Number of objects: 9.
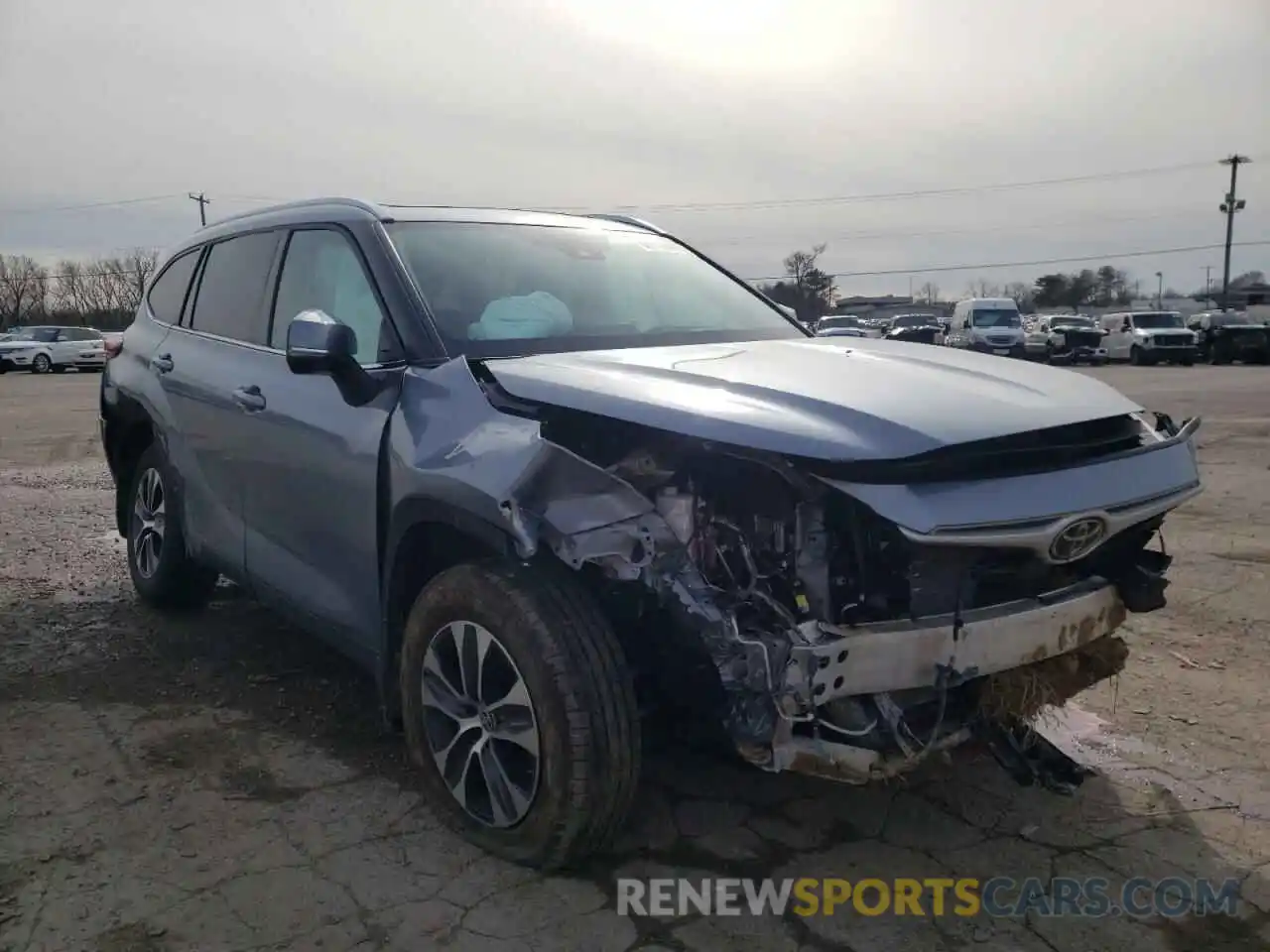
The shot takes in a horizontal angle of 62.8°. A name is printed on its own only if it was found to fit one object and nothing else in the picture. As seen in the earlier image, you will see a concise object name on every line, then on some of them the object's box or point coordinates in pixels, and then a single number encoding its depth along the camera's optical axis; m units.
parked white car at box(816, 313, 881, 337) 36.30
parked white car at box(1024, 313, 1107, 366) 33.16
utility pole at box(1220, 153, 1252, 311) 57.98
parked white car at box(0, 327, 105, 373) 32.44
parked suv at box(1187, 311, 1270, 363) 30.77
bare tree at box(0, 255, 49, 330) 75.00
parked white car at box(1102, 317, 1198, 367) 30.81
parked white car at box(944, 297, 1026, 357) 32.78
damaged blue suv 2.41
